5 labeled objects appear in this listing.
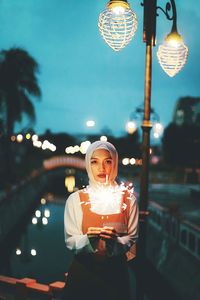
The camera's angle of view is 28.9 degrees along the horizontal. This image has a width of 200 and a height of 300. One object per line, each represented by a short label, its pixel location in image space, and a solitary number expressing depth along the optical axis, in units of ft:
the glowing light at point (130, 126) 66.44
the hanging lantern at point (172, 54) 16.47
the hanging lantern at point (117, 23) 14.76
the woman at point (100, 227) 12.30
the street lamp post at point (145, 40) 15.08
